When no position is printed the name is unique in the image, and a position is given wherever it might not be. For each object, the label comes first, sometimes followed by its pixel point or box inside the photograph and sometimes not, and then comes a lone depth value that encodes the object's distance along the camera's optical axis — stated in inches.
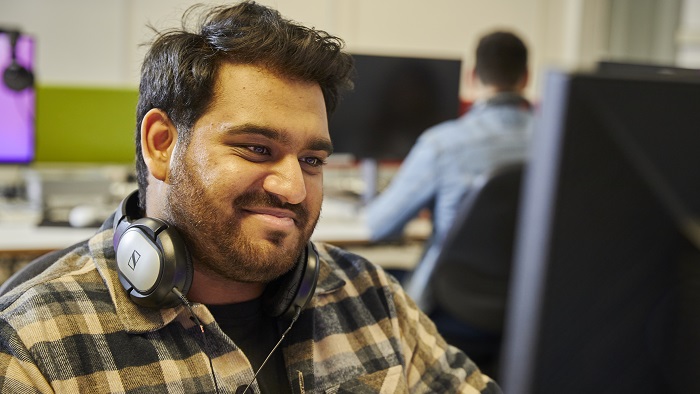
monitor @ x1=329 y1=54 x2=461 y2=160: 103.0
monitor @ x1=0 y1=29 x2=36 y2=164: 97.7
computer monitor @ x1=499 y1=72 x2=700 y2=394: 15.7
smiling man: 34.2
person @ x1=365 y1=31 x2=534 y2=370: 87.8
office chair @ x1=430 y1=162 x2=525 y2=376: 73.1
